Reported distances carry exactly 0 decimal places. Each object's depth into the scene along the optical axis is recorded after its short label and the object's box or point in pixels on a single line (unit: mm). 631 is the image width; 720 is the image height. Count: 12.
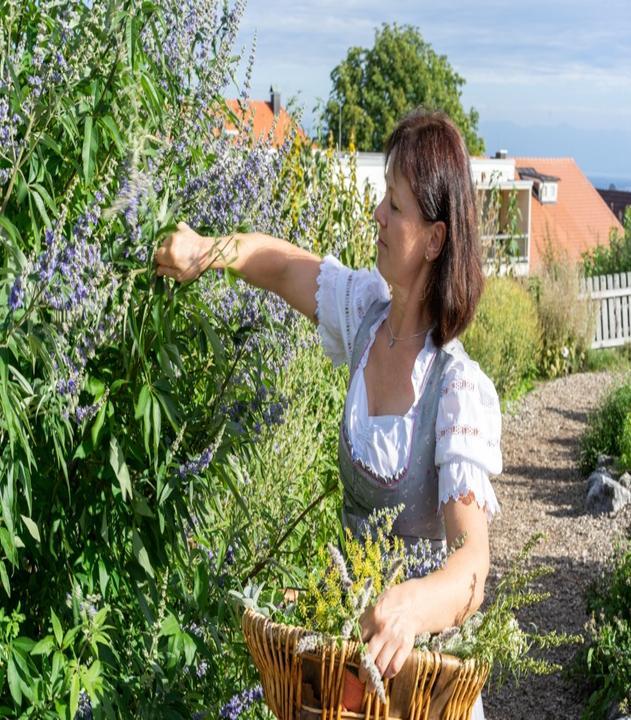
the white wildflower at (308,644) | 1581
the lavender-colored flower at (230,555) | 2477
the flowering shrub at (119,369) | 1902
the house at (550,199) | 22375
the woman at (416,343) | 2096
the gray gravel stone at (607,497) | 7391
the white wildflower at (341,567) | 1666
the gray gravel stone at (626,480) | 7638
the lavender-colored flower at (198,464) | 2096
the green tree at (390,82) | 52500
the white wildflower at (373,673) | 1564
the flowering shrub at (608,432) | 8523
